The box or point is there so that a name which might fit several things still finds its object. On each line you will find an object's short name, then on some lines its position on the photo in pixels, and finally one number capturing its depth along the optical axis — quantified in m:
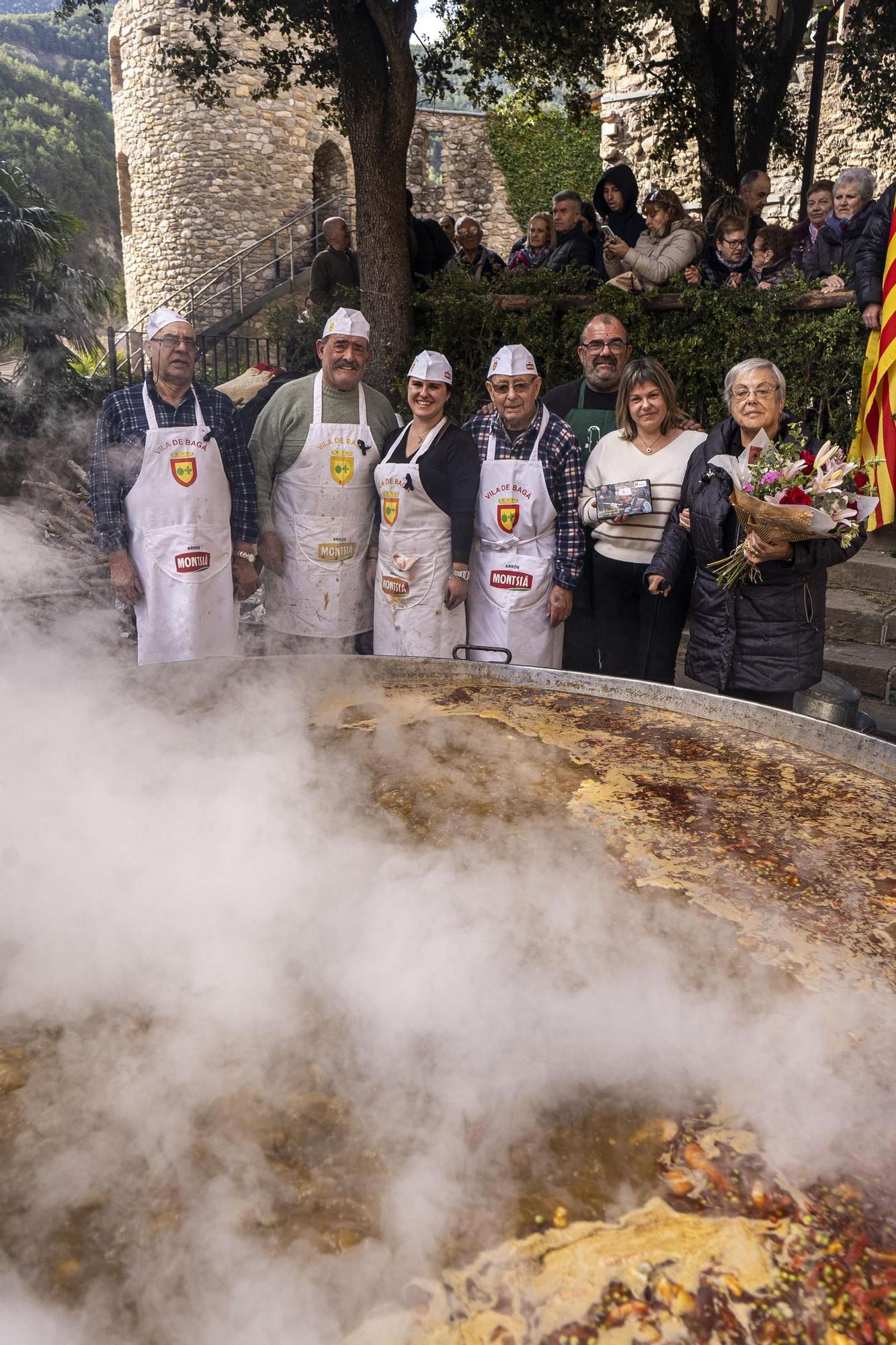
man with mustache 3.83
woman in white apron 3.79
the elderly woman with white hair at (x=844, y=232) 6.05
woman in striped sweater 3.71
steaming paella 1.14
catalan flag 5.30
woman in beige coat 6.76
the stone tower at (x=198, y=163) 19.58
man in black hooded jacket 7.71
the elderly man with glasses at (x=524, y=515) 3.80
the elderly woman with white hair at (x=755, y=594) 3.18
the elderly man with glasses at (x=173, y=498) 3.62
